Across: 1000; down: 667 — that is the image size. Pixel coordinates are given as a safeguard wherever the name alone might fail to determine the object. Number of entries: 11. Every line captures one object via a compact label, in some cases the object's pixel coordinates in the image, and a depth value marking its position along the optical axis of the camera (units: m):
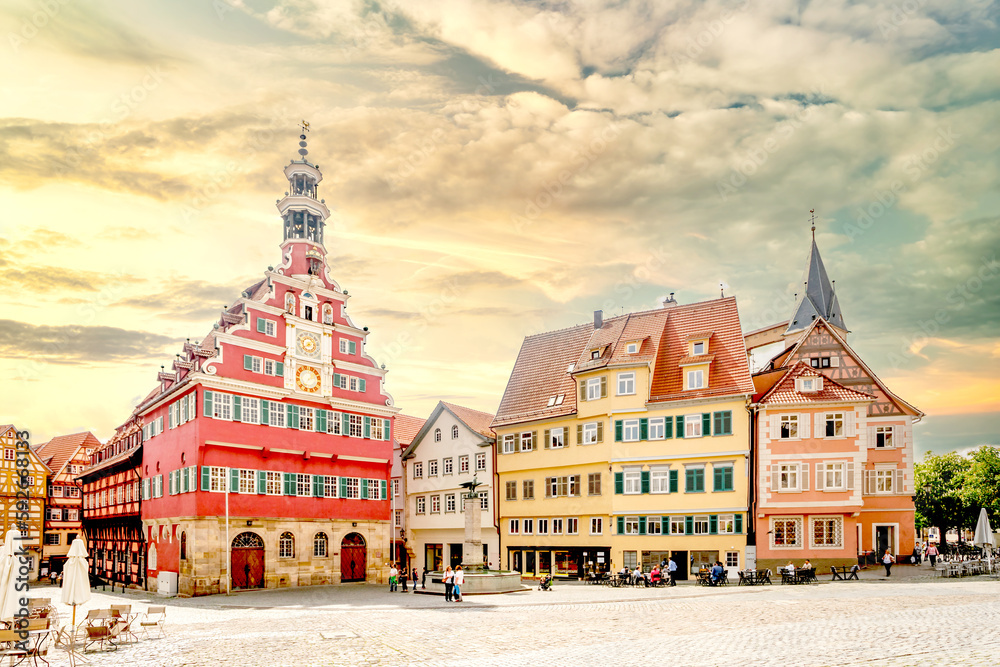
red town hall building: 45.41
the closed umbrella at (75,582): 22.72
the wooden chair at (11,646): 18.84
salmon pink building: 42.94
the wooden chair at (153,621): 24.44
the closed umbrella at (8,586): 19.27
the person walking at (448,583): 34.81
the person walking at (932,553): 47.28
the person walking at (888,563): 40.25
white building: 56.62
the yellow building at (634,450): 45.44
